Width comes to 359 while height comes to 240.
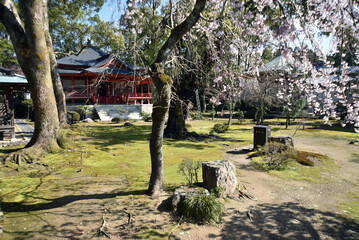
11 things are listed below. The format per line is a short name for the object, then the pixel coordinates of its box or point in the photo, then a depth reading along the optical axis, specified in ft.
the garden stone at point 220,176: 17.52
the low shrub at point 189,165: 18.87
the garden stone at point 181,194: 15.33
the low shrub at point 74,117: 64.90
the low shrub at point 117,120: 73.21
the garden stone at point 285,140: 32.45
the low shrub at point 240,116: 78.54
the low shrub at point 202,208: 14.47
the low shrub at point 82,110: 73.72
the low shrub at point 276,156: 26.30
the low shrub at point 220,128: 57.10
